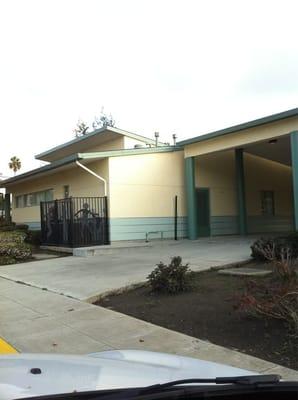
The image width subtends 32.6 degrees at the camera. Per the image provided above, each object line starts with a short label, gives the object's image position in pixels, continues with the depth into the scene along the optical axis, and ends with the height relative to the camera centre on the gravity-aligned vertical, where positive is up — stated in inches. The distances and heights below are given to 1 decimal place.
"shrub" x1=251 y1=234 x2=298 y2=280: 496.0 -35.3
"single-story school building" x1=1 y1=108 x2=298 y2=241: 799.1 +58.9
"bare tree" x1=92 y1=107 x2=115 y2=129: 2044.8 +378.8
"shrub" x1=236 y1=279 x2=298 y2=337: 253.8 -48.1
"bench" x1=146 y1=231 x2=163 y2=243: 855.1 -32.2
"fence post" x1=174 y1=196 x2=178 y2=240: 879.7 -6.5
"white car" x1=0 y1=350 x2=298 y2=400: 89.2 -32.5
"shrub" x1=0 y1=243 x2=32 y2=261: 715.4 -45.6
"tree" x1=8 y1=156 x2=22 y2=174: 3457.2 +372.3
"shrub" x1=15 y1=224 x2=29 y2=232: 1067.8 -19.2
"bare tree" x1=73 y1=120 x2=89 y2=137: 2067.2 +355.5
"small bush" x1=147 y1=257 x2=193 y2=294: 374.3 -48.5
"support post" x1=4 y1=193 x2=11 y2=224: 1411.0 +35.7
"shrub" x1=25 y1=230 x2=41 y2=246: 956.6 -38.1
